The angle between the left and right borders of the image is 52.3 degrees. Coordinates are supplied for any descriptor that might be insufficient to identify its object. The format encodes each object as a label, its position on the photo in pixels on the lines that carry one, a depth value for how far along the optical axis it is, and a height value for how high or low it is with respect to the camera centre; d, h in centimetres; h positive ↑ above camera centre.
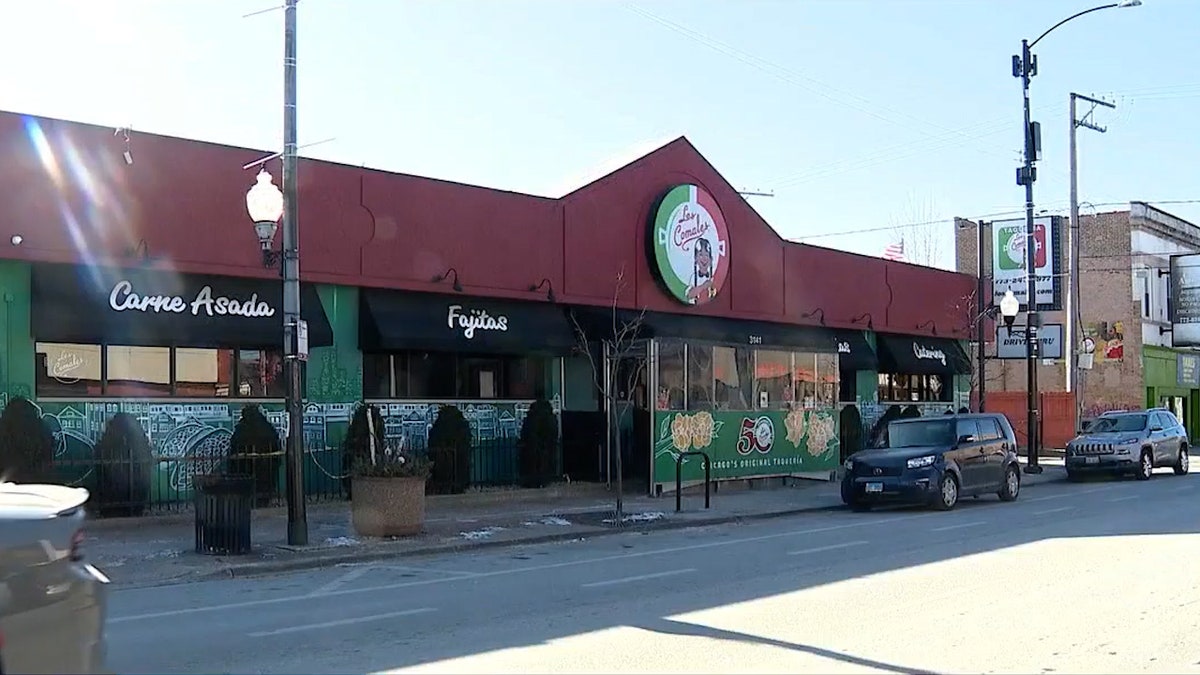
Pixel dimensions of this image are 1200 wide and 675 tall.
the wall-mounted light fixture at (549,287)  2355 +187
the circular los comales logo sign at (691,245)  2603 +301
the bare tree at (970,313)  3625 +197
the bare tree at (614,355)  2222 +54
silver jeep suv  2928 -170
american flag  3672 +383
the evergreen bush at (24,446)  1586 -73
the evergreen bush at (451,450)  2092 -112
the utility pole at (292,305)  1515 +102
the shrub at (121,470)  1703 -114
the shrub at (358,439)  1998 -86
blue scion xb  2078 -150
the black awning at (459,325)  2061 +108
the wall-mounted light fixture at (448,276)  2170 +193
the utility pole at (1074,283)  3538 +280
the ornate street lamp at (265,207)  1517 +225
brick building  4725 +272
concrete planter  1614 -160
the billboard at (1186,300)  4719 +296
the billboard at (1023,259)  3206 +318
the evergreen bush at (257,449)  1847 -93
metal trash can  1451 -153
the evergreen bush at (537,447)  2272 -117
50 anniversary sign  2331 -126
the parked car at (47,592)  530 -92
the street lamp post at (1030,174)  2984 +501
